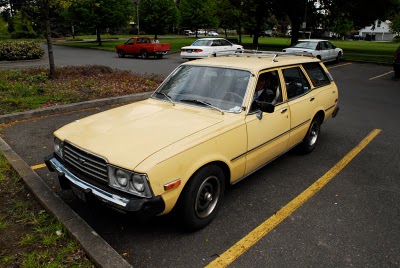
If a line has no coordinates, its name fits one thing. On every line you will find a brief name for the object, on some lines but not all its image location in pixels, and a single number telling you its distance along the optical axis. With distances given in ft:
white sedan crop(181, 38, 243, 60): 60.59
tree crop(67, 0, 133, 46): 98.73
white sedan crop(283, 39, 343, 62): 56.95
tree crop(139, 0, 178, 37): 131.44
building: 288.51
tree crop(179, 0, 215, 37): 151.43
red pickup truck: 70.64
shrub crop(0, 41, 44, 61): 64.49
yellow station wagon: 9.34
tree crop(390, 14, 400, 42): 222.15
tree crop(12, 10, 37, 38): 142.05
